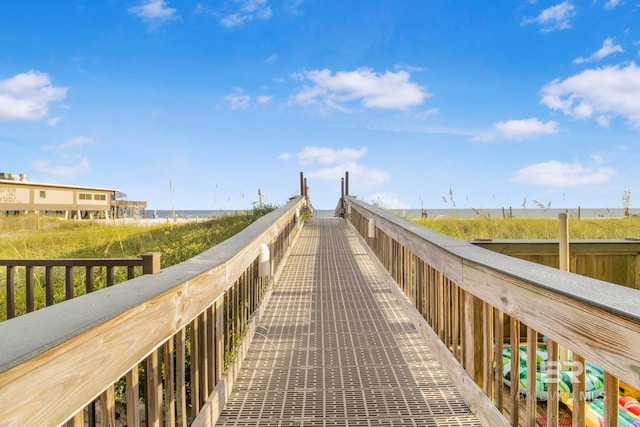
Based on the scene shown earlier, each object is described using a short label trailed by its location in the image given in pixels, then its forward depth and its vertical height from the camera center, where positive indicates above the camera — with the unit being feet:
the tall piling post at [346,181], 58.80 +4.12
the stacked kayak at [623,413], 10.57 -5.75
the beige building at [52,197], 89.10 +3.94
